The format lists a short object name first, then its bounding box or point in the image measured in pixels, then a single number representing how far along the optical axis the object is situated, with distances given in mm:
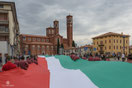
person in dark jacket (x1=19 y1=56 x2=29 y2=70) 4045
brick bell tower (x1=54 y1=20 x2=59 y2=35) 64955
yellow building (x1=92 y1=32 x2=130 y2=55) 43023
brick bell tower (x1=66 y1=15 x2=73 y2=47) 62244
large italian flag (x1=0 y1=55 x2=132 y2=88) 2519
